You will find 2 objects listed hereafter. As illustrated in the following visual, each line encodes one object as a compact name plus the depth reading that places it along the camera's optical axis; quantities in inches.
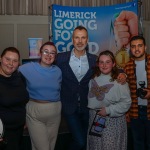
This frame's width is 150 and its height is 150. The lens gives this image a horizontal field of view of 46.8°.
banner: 106.2
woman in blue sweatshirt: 57.7
